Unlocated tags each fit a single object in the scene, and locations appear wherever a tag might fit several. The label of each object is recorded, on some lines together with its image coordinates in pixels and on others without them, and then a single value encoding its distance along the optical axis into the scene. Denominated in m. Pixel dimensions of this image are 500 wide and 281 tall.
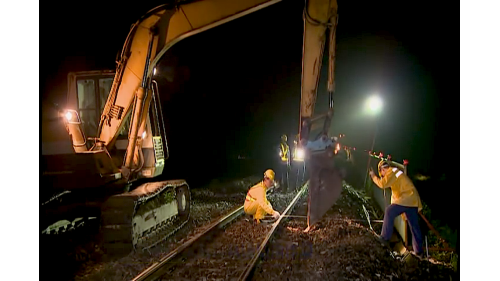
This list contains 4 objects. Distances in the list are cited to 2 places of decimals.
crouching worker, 8.31
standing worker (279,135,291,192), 14.75
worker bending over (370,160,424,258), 5.94
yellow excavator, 6.04
